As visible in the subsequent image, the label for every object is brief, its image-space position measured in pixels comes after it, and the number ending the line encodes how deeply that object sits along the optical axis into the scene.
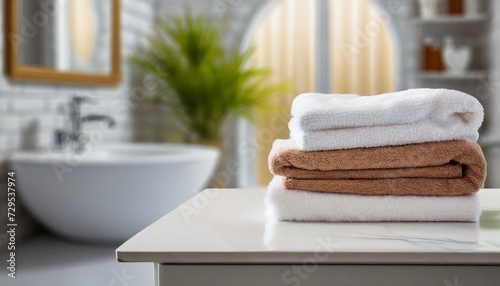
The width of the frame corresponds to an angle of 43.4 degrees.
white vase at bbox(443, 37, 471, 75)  3.75
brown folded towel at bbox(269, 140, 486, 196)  0.80
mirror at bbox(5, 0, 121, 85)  2.62
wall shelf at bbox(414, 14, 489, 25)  3.76
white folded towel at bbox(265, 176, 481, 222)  0.81
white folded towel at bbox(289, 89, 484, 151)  0.80
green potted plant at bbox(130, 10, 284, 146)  3.69
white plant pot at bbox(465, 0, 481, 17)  3.88
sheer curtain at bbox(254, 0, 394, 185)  4.16
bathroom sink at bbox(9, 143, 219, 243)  2.42
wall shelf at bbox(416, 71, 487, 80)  3.75
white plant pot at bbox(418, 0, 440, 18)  3.84
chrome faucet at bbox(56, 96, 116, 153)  2.89
